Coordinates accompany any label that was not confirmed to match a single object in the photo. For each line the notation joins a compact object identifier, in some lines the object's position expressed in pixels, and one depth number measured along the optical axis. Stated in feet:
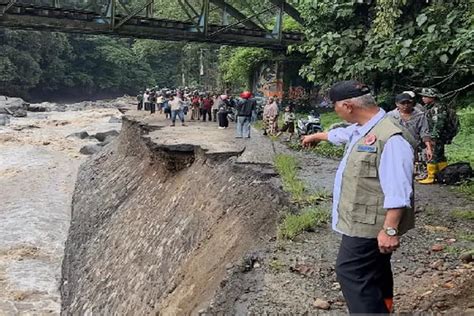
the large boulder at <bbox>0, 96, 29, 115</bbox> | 140.36
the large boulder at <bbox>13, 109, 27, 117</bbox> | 140.46
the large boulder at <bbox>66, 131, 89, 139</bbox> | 102.10
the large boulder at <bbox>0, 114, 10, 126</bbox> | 119.36
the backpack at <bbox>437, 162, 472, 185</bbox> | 31.73
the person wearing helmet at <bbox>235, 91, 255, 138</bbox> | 52.85
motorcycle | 54.34
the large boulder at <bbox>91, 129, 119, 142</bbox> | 98.06
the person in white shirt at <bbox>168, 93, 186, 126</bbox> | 71.05
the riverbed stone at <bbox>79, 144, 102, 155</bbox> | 86.98
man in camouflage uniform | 30.04
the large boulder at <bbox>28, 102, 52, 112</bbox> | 162.81
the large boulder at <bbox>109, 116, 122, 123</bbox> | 121.39
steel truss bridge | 67.92
